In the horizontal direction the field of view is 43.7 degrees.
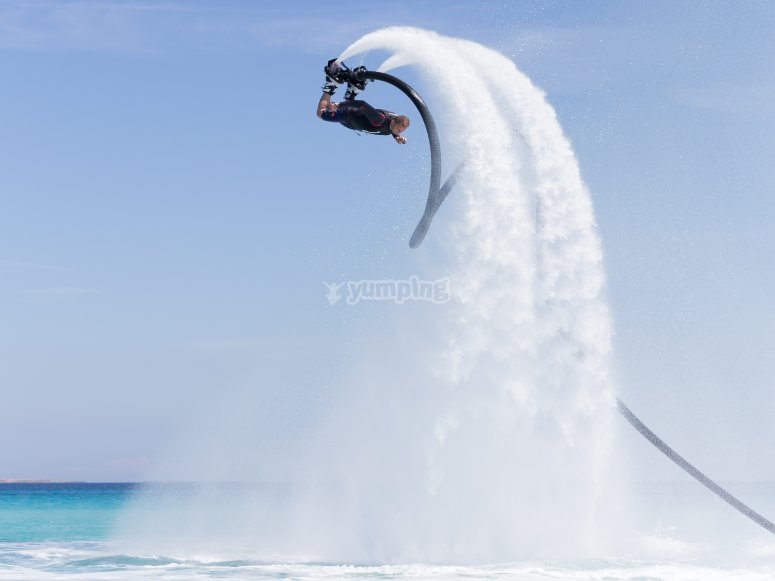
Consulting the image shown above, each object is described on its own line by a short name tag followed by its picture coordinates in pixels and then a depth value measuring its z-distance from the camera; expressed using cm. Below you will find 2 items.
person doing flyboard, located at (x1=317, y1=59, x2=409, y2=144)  2152
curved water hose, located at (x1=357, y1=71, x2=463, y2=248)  2212
